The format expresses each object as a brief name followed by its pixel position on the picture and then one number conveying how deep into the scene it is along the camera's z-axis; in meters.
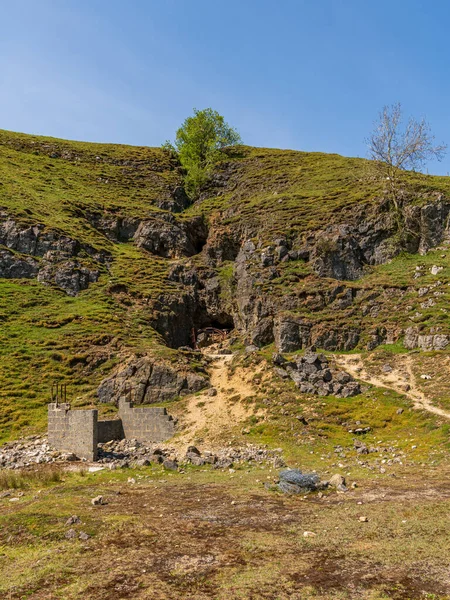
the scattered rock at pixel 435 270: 39.56
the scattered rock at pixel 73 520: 11.16
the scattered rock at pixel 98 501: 13.25
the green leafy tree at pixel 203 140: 79.38
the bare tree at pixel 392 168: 49.03
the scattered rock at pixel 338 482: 13.90
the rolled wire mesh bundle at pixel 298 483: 14.00
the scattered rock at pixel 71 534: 10.21
